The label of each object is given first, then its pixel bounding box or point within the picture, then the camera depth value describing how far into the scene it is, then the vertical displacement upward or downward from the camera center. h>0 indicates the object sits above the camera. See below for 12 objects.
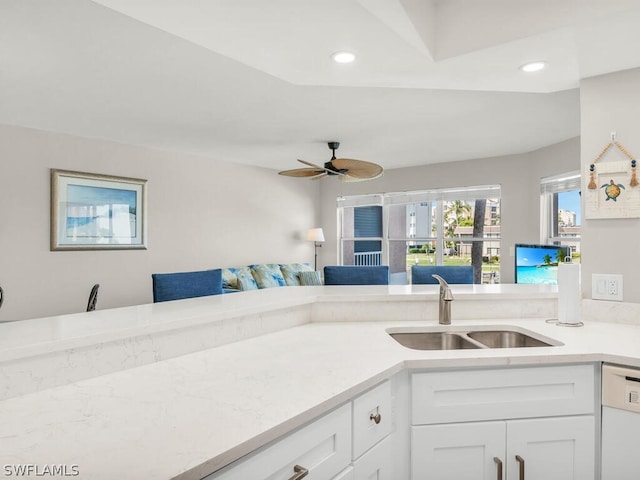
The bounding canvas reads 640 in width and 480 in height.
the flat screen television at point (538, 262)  3.88 -0.18
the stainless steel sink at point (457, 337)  1.88 -0.43
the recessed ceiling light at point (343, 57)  1.85 +0.84
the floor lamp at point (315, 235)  6.64 +0.12
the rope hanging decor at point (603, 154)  1.92 +0.37
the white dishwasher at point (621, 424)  1.40 -0.61
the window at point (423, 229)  5.69 +0.21
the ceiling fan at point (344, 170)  4.03 +0.74
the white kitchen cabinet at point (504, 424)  1.37 -0.60
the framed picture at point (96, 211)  4.14 +0.33
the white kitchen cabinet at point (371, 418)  1.16 -0.51
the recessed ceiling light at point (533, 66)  1.85 +0.80
